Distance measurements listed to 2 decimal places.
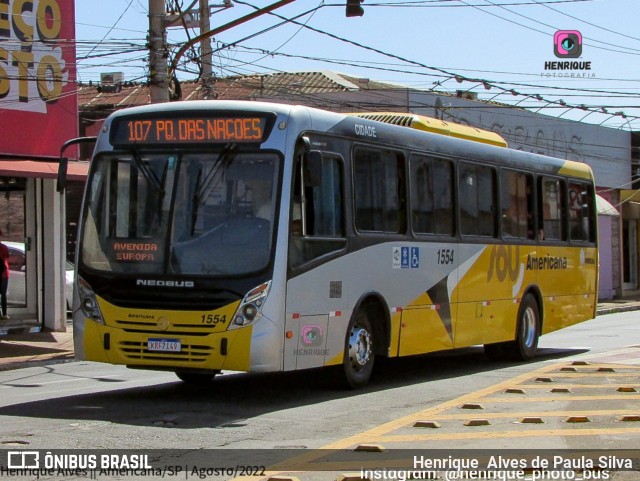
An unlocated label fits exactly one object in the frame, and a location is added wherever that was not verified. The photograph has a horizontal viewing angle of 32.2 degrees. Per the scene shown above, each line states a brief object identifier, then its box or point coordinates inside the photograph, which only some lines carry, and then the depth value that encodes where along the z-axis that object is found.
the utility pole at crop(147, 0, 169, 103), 20.75
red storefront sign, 20.83
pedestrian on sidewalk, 21.61
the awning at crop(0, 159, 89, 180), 19.25
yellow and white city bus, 11.22
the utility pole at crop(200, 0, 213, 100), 27.05
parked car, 22.23
